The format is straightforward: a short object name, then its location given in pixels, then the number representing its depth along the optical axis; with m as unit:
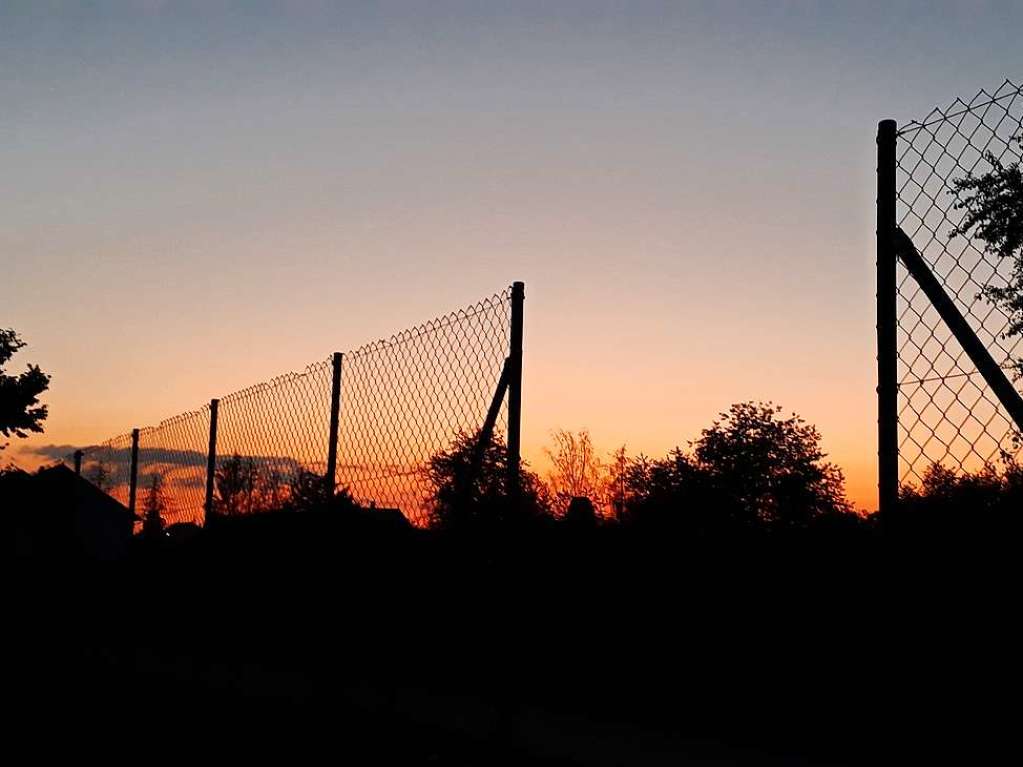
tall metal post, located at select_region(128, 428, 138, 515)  17.45
